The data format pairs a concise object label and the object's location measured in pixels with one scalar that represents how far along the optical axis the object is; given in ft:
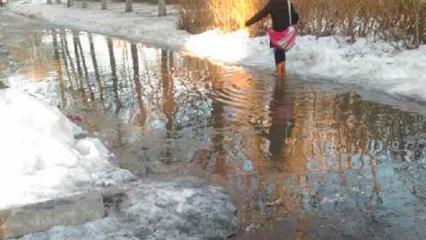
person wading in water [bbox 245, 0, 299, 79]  37.45
